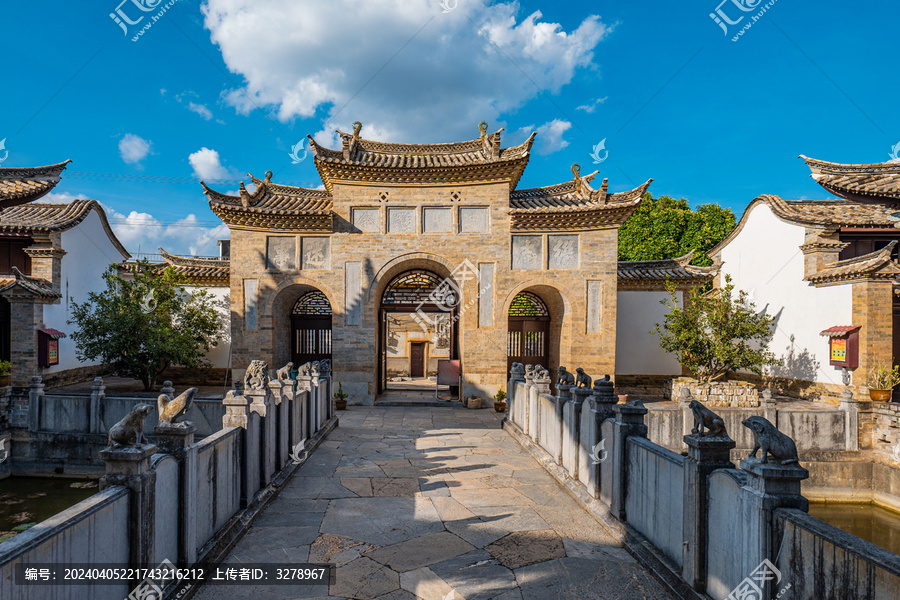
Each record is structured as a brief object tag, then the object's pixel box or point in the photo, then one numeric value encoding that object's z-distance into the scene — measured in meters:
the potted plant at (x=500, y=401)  12.67
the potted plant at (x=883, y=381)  10.72
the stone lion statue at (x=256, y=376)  5.73
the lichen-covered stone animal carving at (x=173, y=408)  3.58
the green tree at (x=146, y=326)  12.55
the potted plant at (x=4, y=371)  11.86
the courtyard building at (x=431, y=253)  13.28
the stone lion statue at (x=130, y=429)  2.91
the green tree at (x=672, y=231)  25.41
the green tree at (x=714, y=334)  12.85
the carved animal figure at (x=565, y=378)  7.15
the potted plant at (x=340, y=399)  12.64
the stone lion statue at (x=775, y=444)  2.66
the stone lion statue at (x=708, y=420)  3.30
